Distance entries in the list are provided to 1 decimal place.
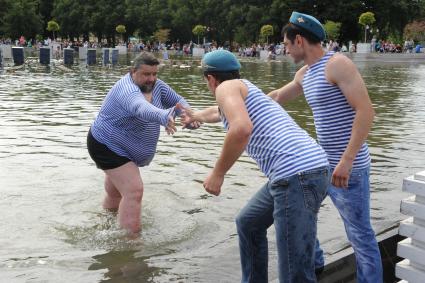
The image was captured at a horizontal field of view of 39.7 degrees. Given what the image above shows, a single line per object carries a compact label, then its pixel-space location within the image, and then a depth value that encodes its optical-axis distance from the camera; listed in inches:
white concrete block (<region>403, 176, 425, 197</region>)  139.8
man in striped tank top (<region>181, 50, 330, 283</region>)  132.7
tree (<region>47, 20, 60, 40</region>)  3312.0
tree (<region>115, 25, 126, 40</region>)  3511.3
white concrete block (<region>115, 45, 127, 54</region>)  2960.9
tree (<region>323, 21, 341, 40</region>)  2436.0
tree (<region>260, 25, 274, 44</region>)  2679.6
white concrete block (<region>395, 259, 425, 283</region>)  142.0
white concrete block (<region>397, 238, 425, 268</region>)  141.3
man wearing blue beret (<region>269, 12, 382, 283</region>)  145.5
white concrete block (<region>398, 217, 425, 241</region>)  141.9
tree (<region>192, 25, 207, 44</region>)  3161.9
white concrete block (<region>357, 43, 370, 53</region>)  2192.4
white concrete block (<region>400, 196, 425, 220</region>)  141.4
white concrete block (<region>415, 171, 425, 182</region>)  142.0
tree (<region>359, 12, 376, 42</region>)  2316.7
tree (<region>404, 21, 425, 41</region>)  3147.1
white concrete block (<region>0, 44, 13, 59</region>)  1707.7
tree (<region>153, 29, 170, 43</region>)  3550.7
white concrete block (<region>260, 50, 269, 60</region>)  2229.1
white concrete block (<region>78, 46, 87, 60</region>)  1825.3
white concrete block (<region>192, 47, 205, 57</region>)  2540.8
